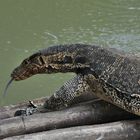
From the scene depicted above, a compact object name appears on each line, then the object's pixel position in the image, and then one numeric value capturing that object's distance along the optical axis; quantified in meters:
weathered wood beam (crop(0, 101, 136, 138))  7.11
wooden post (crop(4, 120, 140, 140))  6.79
